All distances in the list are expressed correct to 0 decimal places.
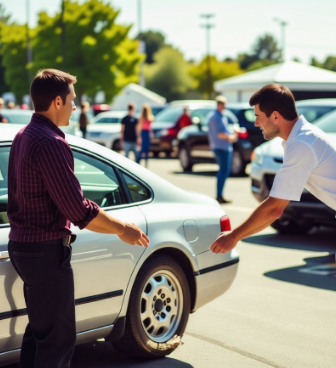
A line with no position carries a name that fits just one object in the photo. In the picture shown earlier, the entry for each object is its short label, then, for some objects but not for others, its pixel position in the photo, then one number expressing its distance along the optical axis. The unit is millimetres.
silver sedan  4121
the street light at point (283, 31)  83562
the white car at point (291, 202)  8742
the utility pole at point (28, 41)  62469
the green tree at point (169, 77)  109875
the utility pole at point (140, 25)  65981
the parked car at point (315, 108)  11680
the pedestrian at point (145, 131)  19453
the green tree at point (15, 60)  72312
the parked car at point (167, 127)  23906
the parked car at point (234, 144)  18594
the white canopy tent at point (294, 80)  26719
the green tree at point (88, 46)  61781
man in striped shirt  3211
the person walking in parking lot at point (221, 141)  13328
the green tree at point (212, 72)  107375
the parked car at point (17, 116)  13296
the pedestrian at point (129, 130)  17797
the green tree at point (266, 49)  166950
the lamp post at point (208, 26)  72812
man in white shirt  3682
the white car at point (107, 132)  27953
